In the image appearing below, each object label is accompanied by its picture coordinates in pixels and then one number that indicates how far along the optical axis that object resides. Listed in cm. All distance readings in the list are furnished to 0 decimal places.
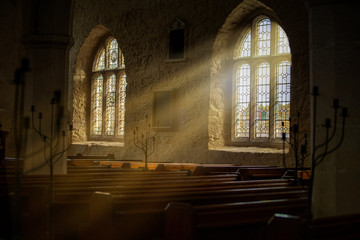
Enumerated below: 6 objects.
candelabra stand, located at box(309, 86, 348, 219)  270
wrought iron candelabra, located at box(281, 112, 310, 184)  912
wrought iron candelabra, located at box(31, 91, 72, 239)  568
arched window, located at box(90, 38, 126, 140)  1380
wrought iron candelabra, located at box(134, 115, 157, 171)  1173
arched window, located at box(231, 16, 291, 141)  1041
